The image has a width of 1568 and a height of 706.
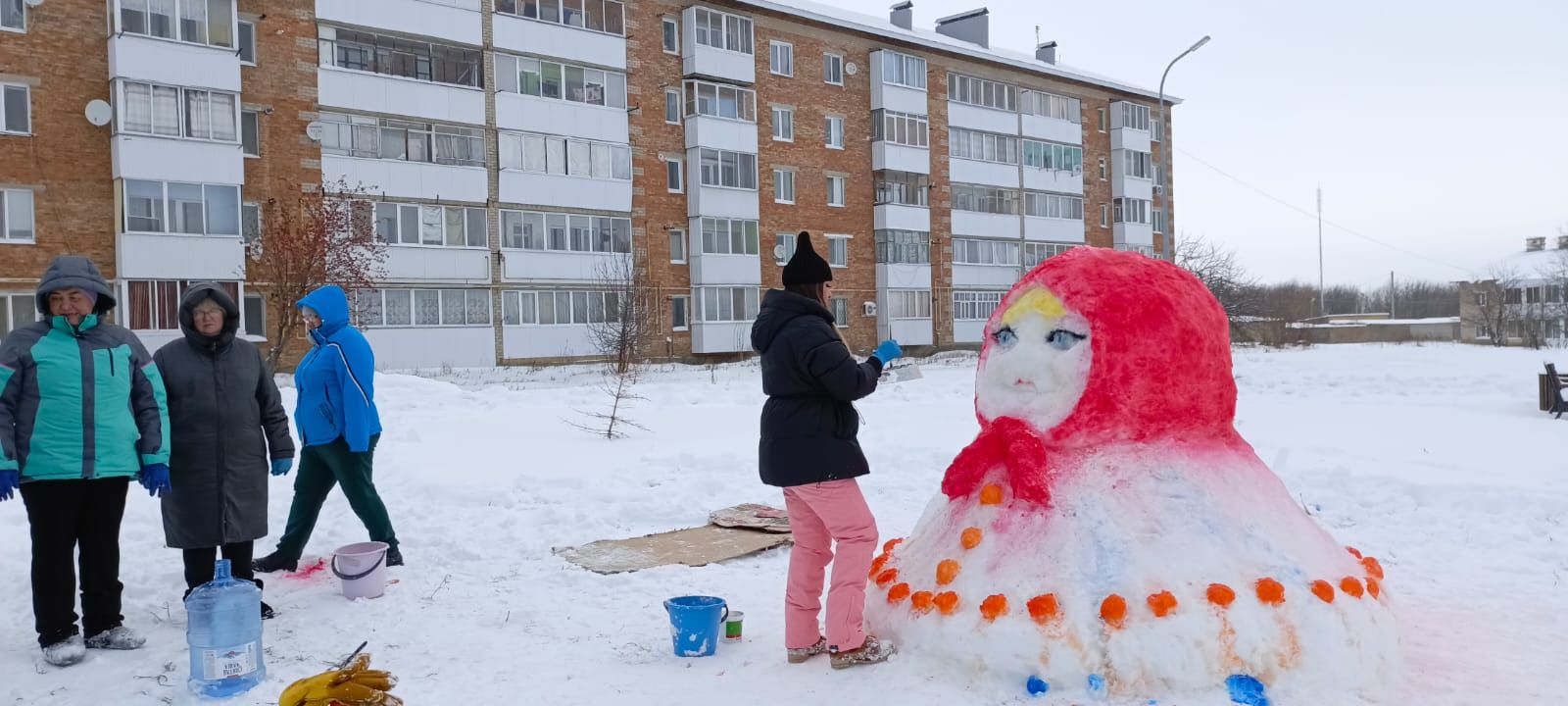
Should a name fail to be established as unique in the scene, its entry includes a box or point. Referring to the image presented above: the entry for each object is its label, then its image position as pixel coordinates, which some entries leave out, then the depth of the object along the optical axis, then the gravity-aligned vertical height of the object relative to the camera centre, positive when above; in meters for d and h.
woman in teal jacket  4.86 -0.42
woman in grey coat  5.44 -0.49
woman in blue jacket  6.48 -0.48
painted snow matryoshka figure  4.18 -0.93
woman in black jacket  4.52 -0.49
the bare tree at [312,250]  22.17 +2.41
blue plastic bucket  4.92 -1.42
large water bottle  4.47 -1.31
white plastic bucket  5.98 -1.33
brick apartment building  23.28 +5.79
